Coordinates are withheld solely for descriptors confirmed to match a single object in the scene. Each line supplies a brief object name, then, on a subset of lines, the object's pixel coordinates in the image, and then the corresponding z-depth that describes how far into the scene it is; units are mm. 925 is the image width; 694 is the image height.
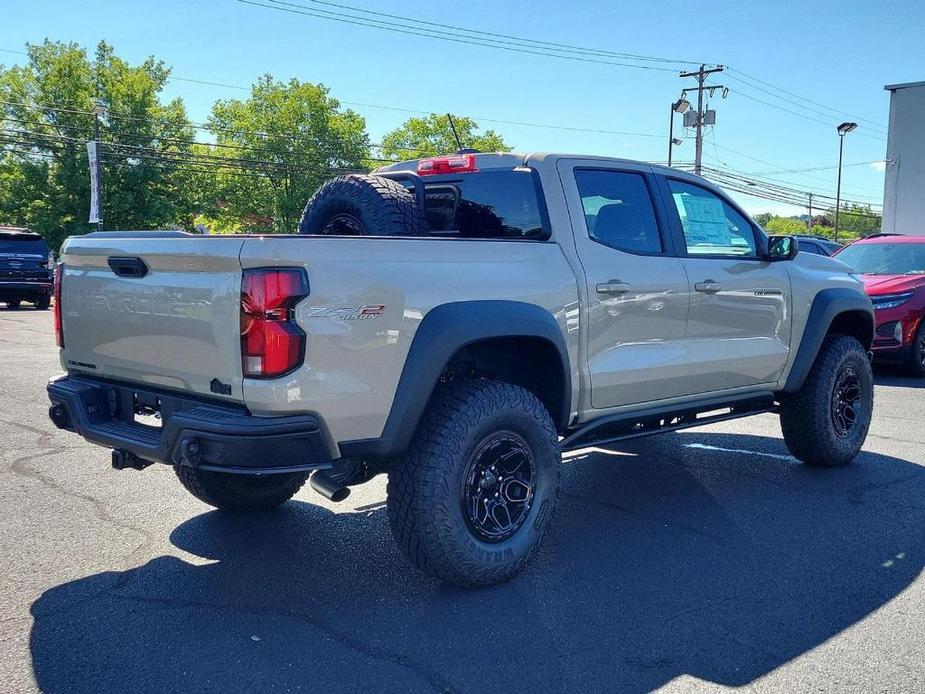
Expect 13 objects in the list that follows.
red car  10039
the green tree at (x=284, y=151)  55719
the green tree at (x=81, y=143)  38219
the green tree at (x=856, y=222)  104562
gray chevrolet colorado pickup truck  3092
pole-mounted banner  31753
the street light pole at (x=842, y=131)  54156
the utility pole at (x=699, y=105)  39812
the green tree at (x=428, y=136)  69625
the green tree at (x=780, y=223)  95712
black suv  19703
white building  39375
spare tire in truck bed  4156
